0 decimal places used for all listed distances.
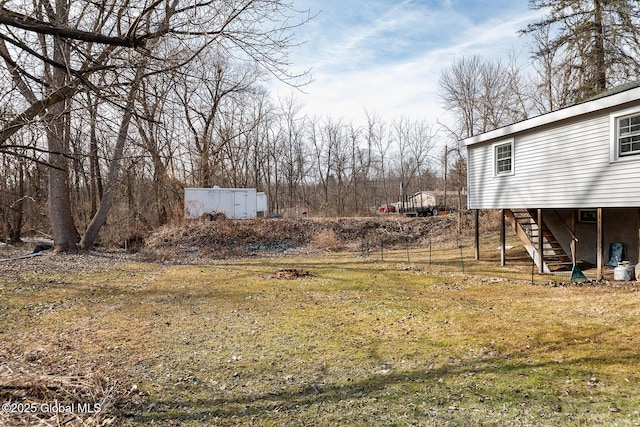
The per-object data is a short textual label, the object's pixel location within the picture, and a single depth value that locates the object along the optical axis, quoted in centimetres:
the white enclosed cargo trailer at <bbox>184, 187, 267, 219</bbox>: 2258
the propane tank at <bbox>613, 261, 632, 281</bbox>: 908
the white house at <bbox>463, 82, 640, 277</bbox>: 852
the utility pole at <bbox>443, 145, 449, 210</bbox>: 2559
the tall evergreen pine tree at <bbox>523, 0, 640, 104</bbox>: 1572
